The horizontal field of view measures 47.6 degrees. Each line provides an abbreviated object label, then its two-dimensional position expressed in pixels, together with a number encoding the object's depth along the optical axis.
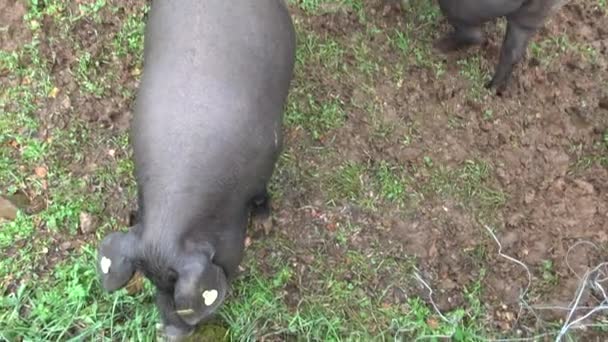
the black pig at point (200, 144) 2.84
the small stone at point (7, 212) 3.75
